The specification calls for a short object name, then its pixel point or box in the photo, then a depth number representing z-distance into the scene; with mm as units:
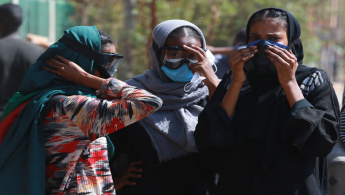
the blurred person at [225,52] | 9383
